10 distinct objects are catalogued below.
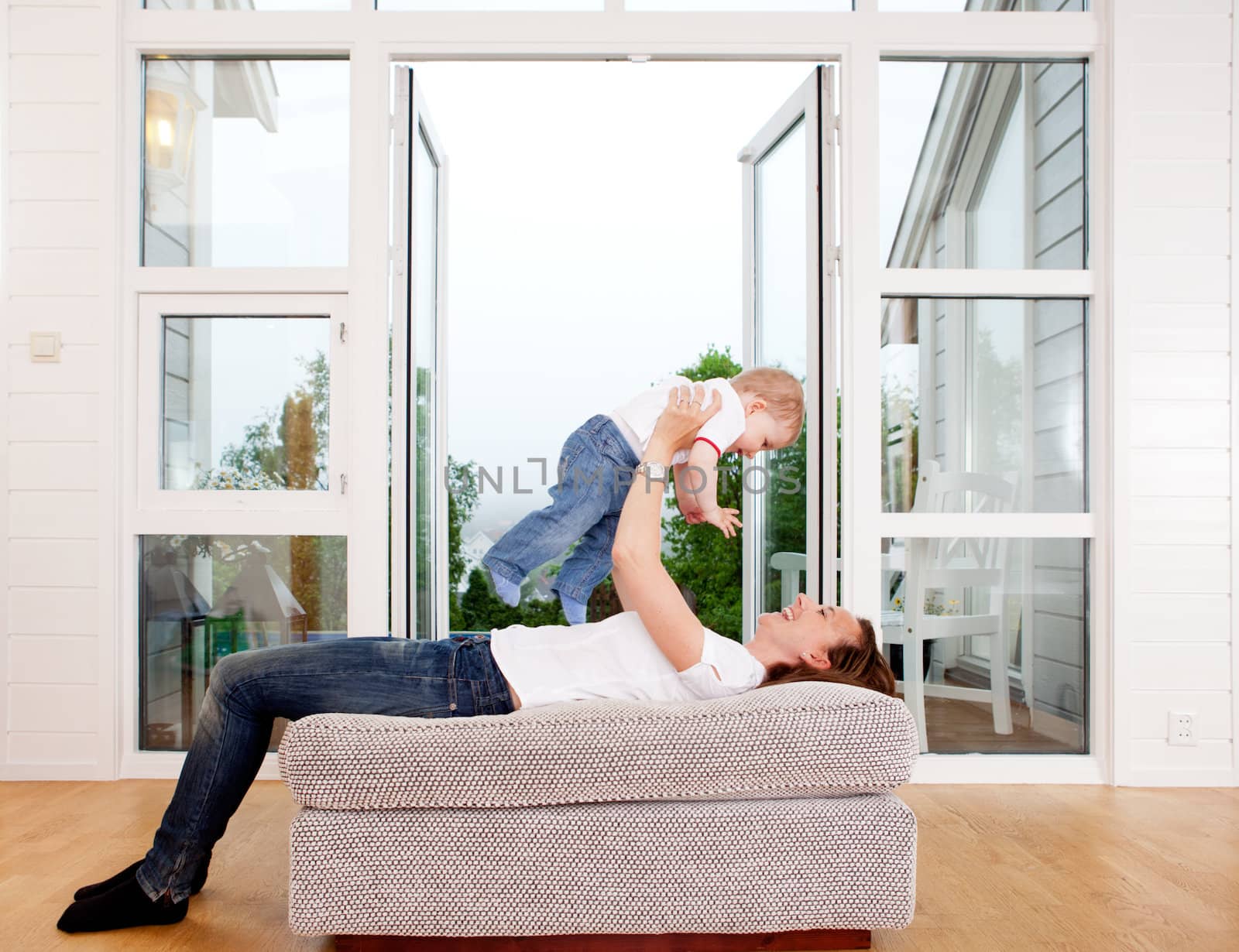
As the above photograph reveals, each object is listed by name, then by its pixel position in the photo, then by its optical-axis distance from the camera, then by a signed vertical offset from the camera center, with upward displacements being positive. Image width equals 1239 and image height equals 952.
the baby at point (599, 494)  2.24 -0.03
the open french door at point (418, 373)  3.10 +0.37
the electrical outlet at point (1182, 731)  3.03 -0.76
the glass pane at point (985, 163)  3.15 +1.04
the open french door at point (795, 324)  3.15 +0.59
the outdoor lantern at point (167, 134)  3.14 +1.11
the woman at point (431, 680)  1.73 -0.36
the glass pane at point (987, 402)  3.13 +0.26
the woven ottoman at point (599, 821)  1.58 -0.56
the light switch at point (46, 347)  3.03 +0.41
